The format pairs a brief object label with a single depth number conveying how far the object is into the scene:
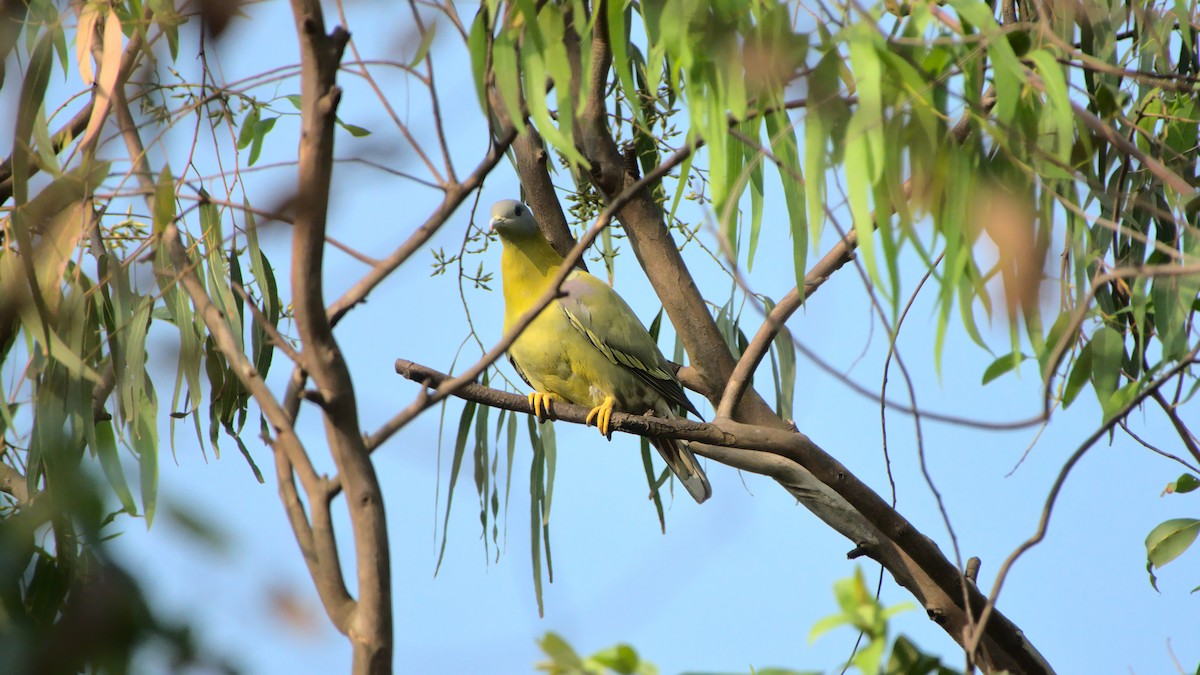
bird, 15.07
